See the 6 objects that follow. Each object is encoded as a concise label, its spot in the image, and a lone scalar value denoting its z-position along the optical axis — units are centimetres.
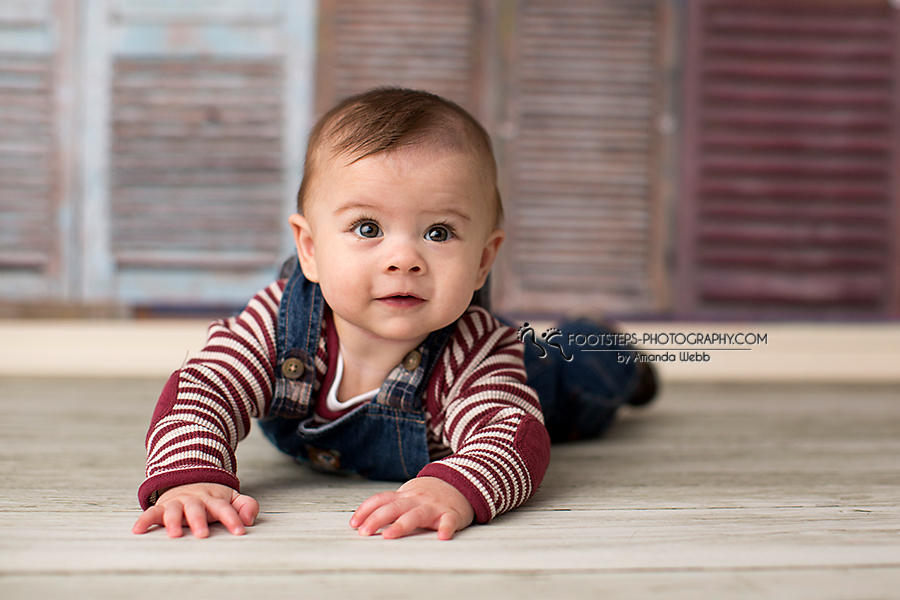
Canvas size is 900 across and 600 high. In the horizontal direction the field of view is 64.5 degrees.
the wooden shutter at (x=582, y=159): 216
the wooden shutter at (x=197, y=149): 208
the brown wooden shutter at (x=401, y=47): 212
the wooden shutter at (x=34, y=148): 205
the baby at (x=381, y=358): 61
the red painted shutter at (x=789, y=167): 215
